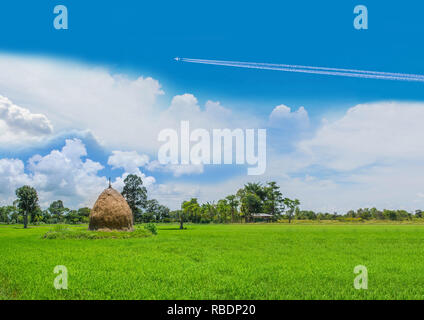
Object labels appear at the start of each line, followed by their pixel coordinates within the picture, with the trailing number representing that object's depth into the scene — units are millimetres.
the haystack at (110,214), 22000
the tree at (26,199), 41938
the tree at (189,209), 40191
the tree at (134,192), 45000
